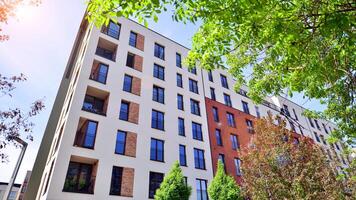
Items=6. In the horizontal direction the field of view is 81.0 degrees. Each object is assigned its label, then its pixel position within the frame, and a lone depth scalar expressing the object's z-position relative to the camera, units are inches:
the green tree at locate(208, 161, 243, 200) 589.6
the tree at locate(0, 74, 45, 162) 309.7
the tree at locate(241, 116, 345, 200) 419.8
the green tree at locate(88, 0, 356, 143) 151.9
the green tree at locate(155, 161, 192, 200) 505.4
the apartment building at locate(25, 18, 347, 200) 606.7
